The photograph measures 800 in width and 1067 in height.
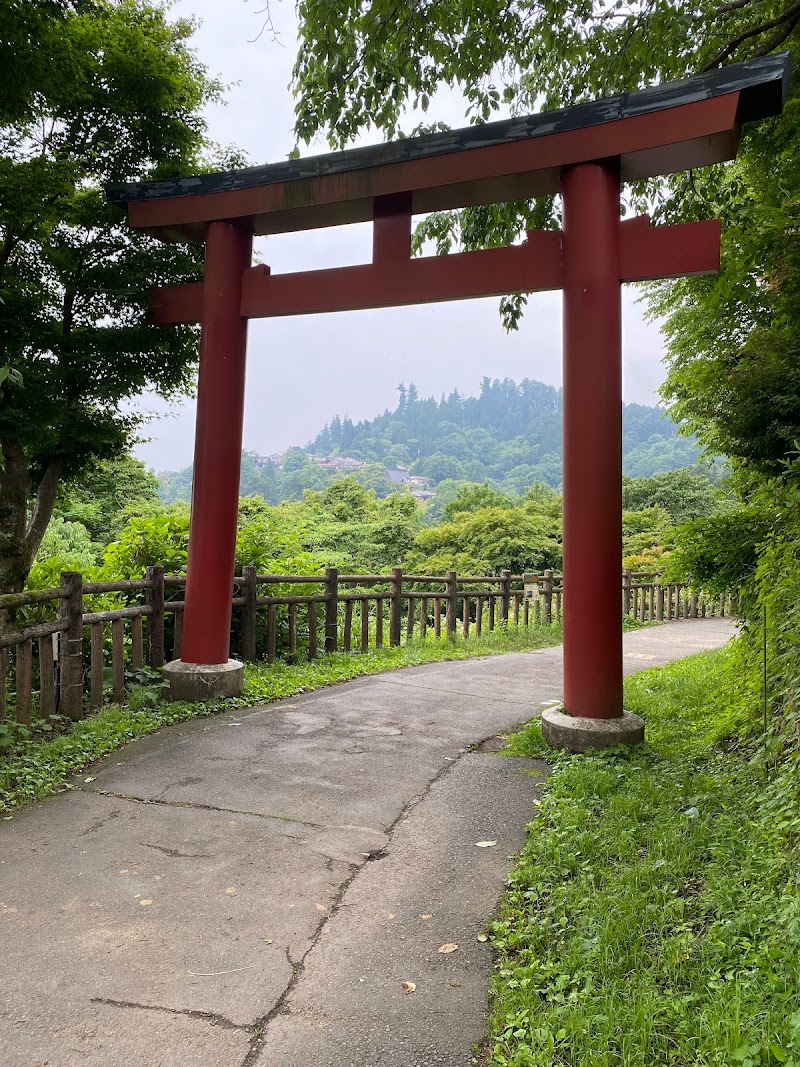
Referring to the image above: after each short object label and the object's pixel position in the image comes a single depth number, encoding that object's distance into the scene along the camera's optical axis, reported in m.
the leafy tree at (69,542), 13.87
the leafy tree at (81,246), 5.18
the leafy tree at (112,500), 16.78
